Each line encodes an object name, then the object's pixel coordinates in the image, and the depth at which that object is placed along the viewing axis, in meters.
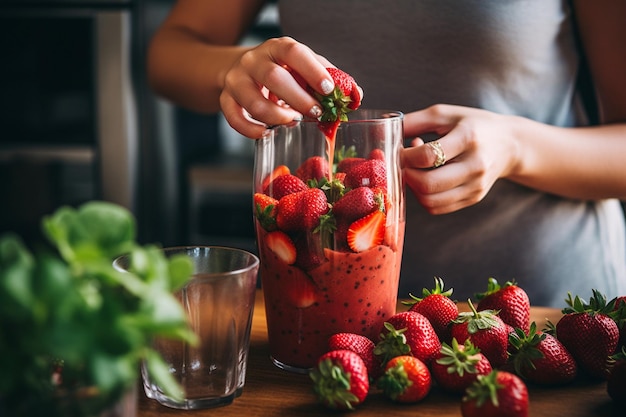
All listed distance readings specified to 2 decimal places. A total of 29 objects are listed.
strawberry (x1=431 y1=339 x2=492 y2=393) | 0.65
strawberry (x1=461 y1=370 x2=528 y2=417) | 0.58
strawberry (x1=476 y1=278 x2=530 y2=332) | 0.76
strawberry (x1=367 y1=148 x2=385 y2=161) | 0.76
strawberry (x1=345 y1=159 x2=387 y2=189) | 0.72
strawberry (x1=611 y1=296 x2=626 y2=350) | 0.74
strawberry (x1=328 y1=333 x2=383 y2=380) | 0.68
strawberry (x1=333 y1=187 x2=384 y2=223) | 0.70
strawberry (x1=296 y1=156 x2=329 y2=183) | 0.75
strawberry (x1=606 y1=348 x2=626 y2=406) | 0.64
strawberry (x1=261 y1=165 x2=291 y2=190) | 0.77
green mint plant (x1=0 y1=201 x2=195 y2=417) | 0.37
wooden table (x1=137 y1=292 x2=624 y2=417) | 0.64
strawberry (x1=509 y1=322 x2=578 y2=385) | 0.69
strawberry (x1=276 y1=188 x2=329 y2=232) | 0.70
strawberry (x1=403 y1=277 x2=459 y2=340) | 0.74
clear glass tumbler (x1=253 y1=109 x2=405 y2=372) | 0.71
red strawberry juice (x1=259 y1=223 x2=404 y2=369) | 0.73
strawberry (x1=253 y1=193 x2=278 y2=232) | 0.73
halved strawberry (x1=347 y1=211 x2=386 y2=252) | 0.71
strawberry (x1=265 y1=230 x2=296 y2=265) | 0.72
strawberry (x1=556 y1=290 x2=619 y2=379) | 0.70
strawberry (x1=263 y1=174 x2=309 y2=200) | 0.74
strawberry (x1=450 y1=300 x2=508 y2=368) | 0.70
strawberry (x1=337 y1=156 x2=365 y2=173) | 0.76
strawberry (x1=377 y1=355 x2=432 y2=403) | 0.64
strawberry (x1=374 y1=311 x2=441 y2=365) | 0.68
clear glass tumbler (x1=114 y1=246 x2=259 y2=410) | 0.65
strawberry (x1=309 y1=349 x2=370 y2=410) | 0.63
